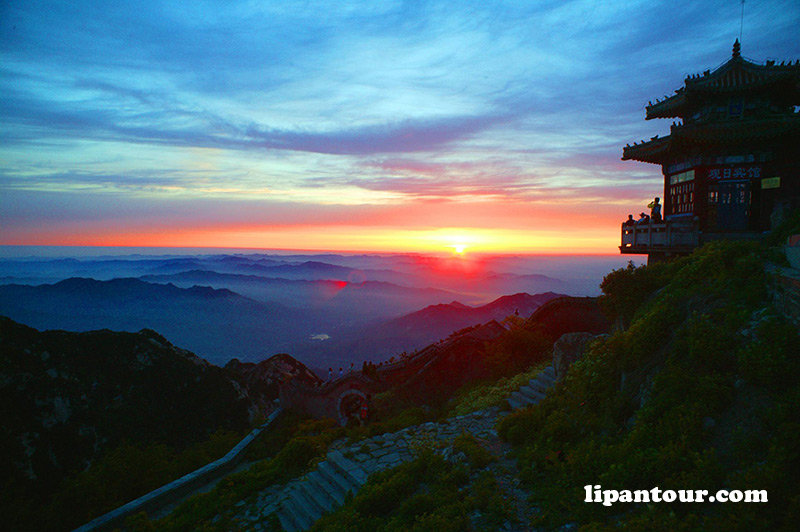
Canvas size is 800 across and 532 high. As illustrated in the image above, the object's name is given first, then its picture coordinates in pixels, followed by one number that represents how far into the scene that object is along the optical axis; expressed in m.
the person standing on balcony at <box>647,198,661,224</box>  15.93
